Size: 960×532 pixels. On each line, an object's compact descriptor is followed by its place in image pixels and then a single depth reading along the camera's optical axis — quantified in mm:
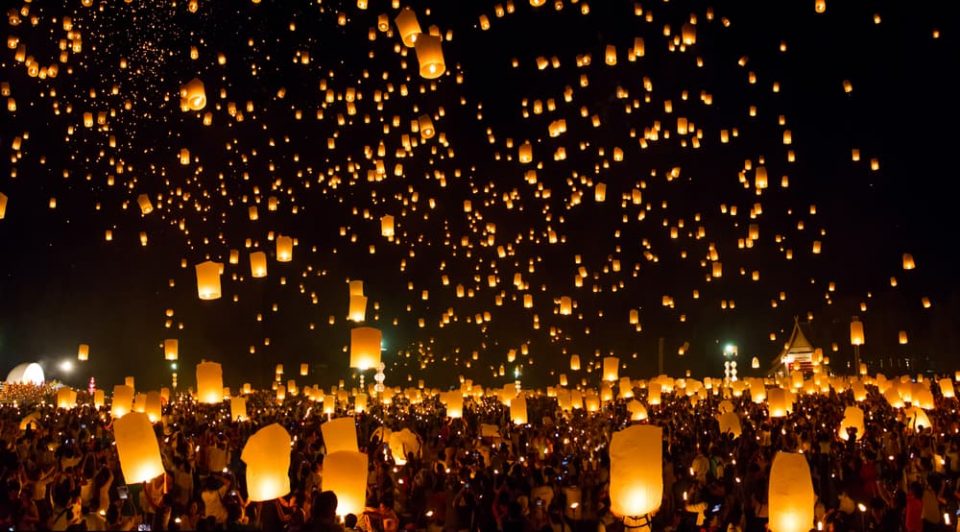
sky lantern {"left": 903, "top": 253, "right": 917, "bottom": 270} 19356
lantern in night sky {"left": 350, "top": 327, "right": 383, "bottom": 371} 9445
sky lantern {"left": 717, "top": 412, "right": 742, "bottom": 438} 12118
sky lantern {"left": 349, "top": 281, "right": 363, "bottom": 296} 11734
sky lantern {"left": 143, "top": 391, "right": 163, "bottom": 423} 12381
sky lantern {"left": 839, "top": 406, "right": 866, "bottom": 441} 11336
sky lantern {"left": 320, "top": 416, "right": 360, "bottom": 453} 7176
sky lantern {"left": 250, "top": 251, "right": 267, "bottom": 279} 12258
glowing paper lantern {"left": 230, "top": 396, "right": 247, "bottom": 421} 15292
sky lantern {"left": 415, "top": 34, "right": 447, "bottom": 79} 7645
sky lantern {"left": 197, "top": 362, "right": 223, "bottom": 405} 10852
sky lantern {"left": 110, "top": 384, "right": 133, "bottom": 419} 12414
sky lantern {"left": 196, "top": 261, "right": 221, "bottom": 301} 9883
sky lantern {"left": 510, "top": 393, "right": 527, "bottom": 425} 14391
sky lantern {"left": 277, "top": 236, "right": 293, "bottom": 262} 12062
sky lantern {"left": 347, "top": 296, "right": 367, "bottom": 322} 11242
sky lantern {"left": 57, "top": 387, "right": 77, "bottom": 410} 17625
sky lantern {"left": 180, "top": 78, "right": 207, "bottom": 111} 9234
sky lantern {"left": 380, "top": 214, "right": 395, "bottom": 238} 14203
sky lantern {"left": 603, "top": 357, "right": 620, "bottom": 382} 18656
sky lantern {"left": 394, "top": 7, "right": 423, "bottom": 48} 8133
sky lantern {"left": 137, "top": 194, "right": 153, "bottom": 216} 14070
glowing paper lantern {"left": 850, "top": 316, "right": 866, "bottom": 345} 18969
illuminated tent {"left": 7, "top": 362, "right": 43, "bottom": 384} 30656
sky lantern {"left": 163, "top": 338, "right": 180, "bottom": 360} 16297
